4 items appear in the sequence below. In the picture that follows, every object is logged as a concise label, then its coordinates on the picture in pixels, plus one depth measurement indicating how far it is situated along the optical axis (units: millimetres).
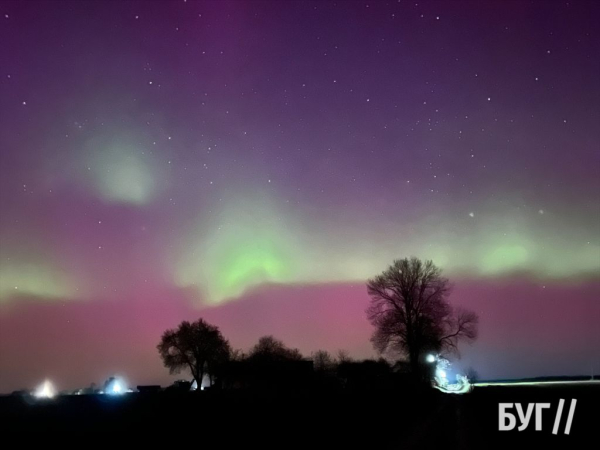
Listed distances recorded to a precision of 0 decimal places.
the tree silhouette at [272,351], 100625
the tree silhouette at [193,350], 99750
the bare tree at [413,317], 57859
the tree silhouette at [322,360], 101244
